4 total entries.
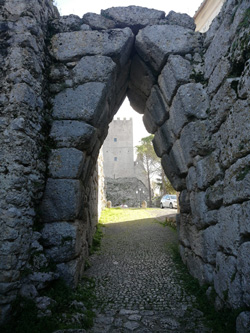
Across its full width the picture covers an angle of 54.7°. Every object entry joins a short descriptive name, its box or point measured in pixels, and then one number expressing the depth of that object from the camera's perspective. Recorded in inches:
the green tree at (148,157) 1081.8
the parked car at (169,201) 661.9
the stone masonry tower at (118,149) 1477.1
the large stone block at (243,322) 83.7
